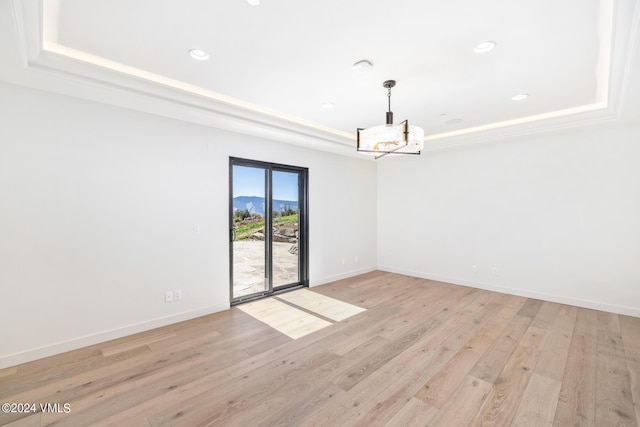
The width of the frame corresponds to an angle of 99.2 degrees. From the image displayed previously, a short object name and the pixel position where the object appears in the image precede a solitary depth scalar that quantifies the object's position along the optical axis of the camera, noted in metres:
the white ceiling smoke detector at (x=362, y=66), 2.49
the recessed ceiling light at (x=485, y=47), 2.21
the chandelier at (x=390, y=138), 2.75
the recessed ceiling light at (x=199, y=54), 2.34
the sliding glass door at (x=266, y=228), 4.18
